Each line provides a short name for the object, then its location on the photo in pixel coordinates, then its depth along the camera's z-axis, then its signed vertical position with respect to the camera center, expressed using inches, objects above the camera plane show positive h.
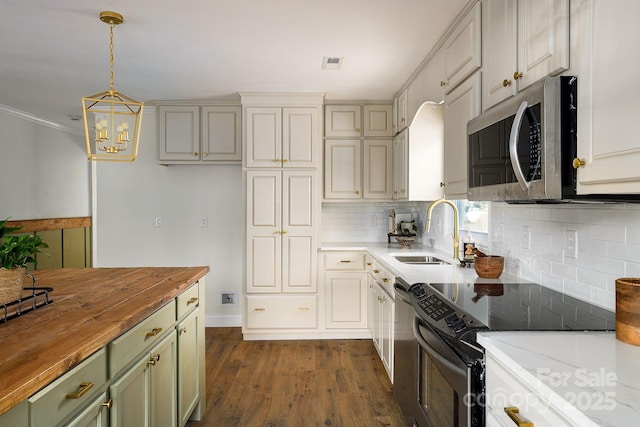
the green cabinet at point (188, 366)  81.7 -33.5
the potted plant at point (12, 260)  56.4 -7.3
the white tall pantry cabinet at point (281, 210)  152.0 +0.8
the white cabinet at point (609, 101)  38.5 +11.7
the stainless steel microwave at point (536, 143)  48.2 +9.2
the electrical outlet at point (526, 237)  81.6 -5.0
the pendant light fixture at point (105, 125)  83.5 +18.7
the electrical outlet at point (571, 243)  67.2 -5.3
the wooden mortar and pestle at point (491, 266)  84.0 -11.4
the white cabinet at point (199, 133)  160.9 +31.8
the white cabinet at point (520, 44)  51.3 +25.2
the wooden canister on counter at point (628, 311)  42.5 -10.8
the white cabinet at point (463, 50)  77.6 +34.6
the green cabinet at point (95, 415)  45.4 -24.6
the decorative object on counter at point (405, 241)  148.6 -10.7
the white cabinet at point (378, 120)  160.9 +37.3
